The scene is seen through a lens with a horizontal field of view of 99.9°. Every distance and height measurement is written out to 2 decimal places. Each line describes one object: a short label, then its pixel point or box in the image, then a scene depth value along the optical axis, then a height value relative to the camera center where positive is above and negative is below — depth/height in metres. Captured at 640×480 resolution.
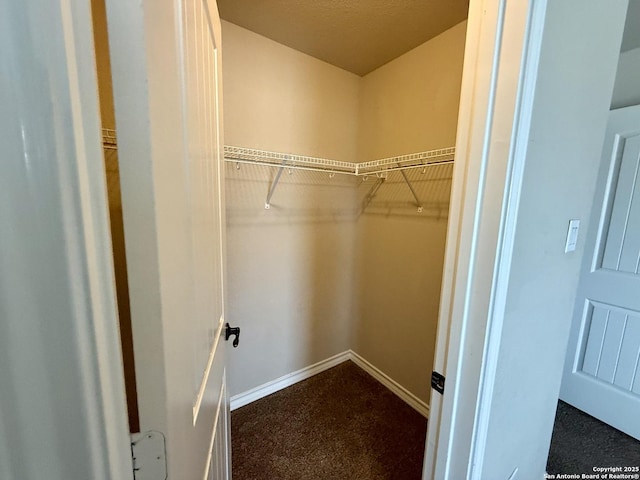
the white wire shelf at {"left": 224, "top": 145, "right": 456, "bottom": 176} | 1.54 +0.29
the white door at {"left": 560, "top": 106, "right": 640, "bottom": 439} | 1.65 -0.50
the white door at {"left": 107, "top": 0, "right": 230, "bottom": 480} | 0.32 -0.01
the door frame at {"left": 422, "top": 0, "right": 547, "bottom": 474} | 0.66 +0.02
